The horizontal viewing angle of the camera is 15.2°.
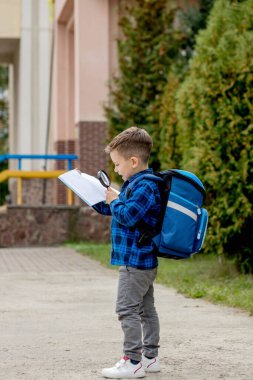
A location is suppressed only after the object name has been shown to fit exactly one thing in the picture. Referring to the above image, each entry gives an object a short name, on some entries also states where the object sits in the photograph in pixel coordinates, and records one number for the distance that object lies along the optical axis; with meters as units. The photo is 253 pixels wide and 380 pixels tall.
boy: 5.44
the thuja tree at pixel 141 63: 17.97
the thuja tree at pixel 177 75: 15.45
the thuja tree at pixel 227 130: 10.62
